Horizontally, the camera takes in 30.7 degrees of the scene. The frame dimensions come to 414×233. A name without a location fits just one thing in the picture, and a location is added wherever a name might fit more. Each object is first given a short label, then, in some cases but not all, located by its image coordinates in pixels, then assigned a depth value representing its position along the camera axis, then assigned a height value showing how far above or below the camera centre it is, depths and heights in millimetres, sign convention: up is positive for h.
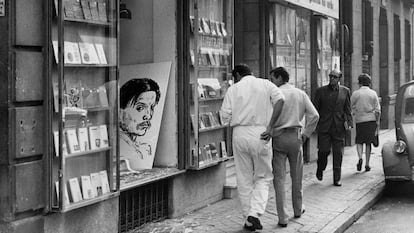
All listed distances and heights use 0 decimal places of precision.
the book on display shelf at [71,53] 6879 +646
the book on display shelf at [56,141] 6656 -161
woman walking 13758 +1
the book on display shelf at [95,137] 7352 -144
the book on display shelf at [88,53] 7160 +670
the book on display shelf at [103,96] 7555 +265
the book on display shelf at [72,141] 6961 -171
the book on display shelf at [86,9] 7191 +1086
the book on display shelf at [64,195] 6633 -645
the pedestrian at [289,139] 8680 -213
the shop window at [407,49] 30292 +2884
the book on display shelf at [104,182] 7453 -591
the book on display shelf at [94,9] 7352 +1107
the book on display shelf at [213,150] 10211 -389
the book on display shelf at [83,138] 7160 -149
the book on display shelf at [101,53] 7449 +690
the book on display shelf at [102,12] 7480 +1101
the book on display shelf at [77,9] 7047 +1066
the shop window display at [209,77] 9531 +609
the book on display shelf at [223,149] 10516 -388
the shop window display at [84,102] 6645 +200
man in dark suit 12078 +6
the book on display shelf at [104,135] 7500 -126
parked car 11430 -403
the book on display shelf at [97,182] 7340 -585
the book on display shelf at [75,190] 6930 -624
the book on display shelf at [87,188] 7129 -621
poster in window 9172 +137
